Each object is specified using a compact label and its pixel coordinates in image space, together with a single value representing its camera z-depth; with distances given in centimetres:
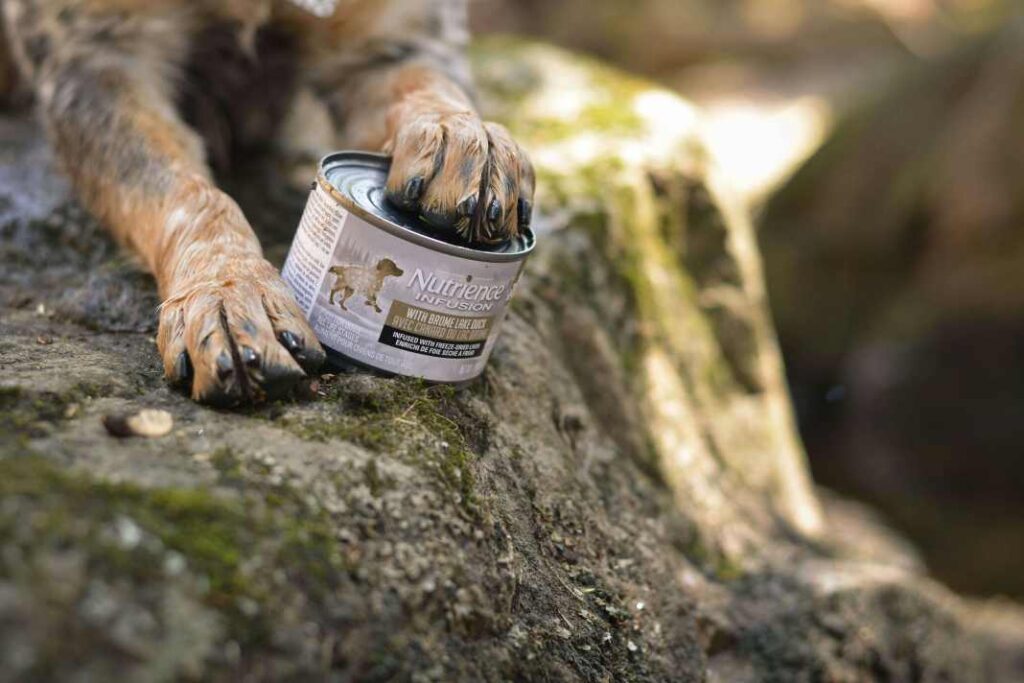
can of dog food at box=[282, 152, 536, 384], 87
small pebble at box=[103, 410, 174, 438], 82
